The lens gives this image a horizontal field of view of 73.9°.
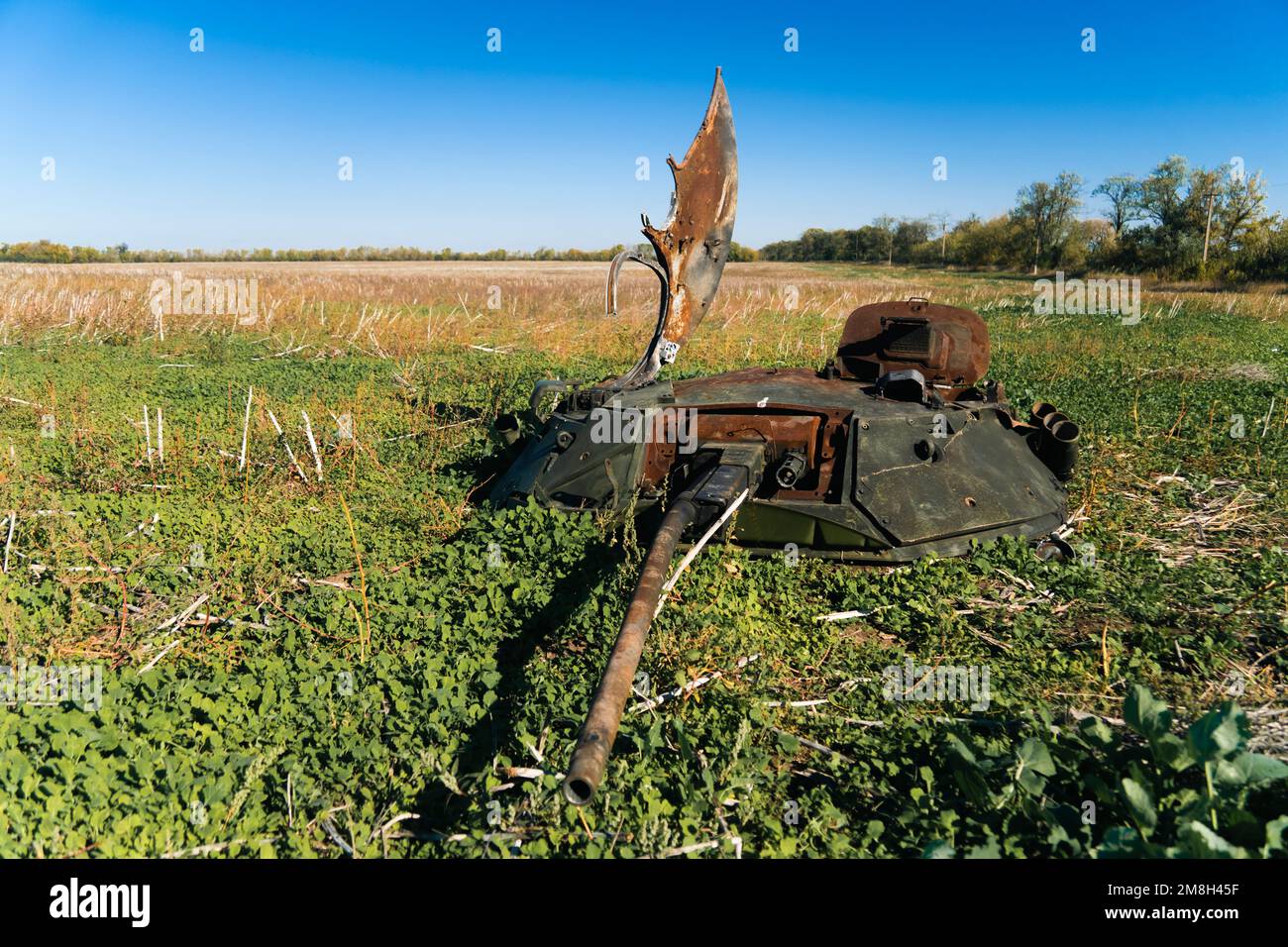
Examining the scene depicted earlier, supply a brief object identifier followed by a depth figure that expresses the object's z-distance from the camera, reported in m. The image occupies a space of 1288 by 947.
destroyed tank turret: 5.89
